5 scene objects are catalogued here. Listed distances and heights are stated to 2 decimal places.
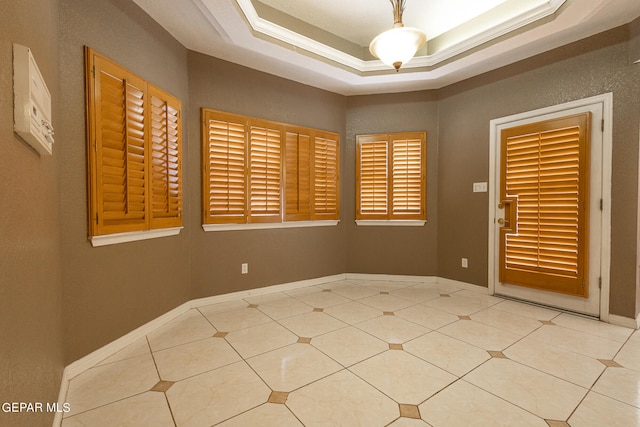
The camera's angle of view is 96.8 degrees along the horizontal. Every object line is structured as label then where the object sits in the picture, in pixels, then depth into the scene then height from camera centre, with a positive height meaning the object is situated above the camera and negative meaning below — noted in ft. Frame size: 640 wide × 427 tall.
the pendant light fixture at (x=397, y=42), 7.78 +4.68
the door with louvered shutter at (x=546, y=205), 9.67 +0.15
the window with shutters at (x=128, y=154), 6.87 +1.53
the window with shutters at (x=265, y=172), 10.91 +1.59
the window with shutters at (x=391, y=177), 13.93 +1.58
